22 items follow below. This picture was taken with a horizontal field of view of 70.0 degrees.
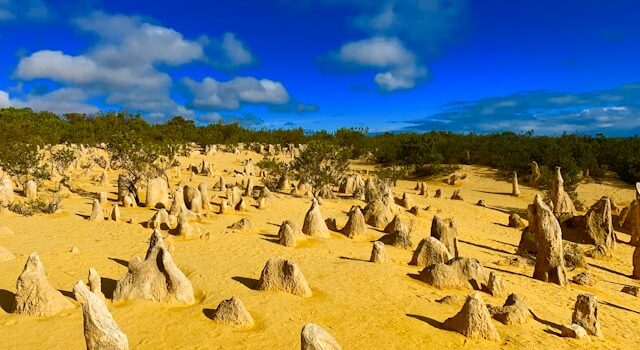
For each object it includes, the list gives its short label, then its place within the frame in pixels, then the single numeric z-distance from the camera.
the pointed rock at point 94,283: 8.35
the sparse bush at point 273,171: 25.66
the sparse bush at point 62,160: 25.05
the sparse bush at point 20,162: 21.05
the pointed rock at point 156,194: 18.38
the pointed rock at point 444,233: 14.20
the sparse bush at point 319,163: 24.09
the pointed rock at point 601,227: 17.81
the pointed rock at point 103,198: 18.25
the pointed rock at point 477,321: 7.80
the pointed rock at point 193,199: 16.86
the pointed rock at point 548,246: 11.98
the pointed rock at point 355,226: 15.60
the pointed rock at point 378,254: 11.74
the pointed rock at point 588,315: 8.79
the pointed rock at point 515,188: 30.77
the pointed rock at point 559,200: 21.41
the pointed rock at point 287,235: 13.52
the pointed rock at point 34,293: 7.77
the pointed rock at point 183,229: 13.72
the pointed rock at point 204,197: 17.95
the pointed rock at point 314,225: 14.94
